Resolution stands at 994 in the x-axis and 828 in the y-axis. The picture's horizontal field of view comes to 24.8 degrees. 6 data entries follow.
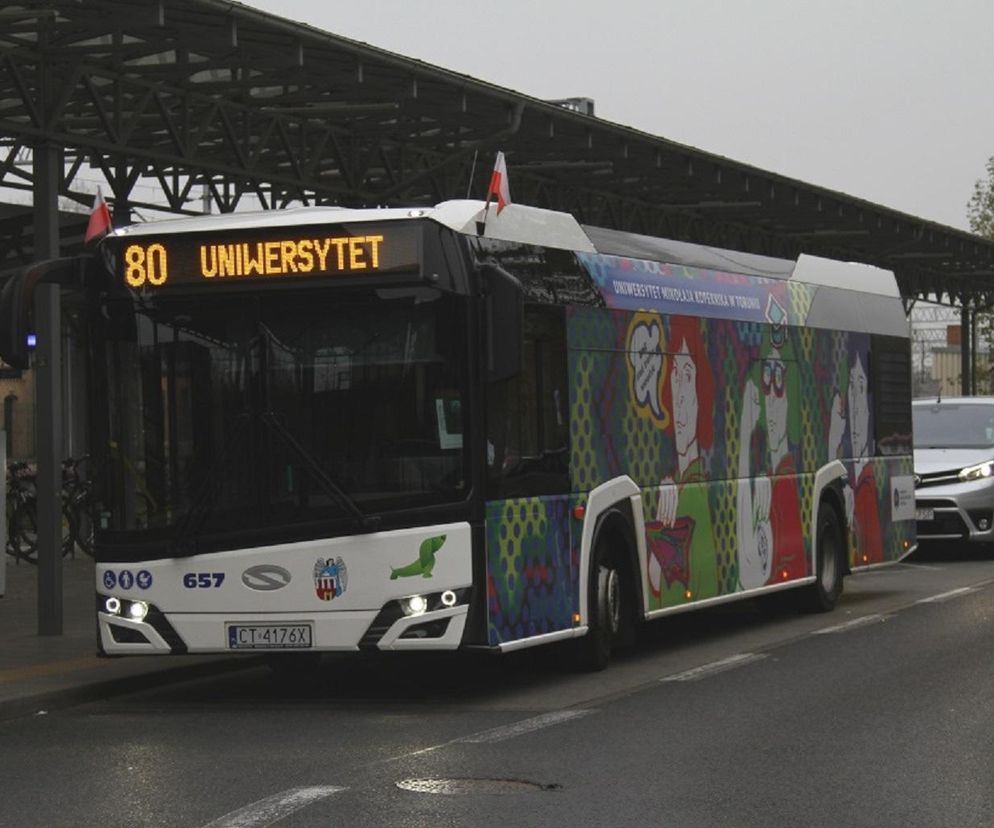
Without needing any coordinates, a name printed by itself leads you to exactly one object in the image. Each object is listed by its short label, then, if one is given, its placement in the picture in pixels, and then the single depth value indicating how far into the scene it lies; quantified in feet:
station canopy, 56.70
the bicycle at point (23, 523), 84.43
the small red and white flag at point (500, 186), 41.42
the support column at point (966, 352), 172.65
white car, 82.02
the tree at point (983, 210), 248.73
